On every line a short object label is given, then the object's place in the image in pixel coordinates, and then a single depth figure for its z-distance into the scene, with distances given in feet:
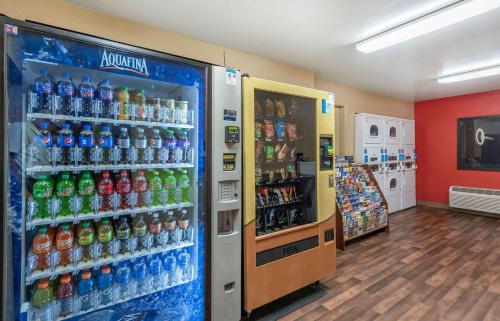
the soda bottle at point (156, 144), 5.88
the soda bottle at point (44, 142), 4.64
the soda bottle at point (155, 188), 5.90
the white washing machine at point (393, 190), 17.69
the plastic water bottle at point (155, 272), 5.84
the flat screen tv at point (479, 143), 17.29
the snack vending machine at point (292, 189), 7.02
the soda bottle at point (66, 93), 4.87
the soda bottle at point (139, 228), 5.70
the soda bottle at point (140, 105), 5.64
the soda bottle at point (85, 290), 5.08
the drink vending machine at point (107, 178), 4.36
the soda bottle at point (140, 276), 5.71
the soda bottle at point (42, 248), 4.67
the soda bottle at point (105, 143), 5.24
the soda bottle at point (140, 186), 5.69
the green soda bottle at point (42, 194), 4.66
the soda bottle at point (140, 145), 5.71
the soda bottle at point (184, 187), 6.22
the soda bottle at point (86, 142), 5.01
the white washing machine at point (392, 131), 17.67
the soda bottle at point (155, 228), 5.88
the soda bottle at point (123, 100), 5.43
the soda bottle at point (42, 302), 4.66
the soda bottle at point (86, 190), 5.11
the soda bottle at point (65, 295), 4.93
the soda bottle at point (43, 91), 4.65
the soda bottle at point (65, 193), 4.90
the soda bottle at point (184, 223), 6.16
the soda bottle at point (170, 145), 6.01
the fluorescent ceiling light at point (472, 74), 12.56
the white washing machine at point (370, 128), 15.97
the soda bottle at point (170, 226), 6.04
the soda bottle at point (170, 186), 6.06
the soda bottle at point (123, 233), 5.51
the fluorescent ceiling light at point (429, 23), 6.64
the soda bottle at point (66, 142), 4.85
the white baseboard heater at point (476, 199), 16.63
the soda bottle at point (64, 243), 4.89
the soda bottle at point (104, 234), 5.32
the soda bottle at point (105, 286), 5.27
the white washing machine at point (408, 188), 19.08
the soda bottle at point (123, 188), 5.51
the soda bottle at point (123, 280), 5.49
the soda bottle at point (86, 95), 5.08
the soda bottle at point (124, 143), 5.48
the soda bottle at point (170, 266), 6.02
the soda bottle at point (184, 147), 6.15
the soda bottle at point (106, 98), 5.29
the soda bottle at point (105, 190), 5.34
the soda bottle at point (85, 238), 5.06
